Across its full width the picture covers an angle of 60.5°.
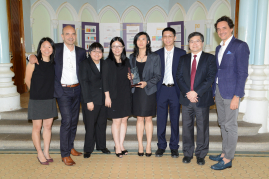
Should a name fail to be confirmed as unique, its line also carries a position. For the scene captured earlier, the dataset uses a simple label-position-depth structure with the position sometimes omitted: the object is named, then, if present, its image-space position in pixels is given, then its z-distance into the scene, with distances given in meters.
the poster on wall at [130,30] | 8.27
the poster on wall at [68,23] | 7.44
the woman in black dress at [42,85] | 2.98
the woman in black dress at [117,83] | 3.21
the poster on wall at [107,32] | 8.27
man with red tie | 3.04
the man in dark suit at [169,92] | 3.33
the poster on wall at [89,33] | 7.92
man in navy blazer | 2.88
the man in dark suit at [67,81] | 3.11
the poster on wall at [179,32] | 7.59
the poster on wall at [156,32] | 8.17
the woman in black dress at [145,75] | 3.23
